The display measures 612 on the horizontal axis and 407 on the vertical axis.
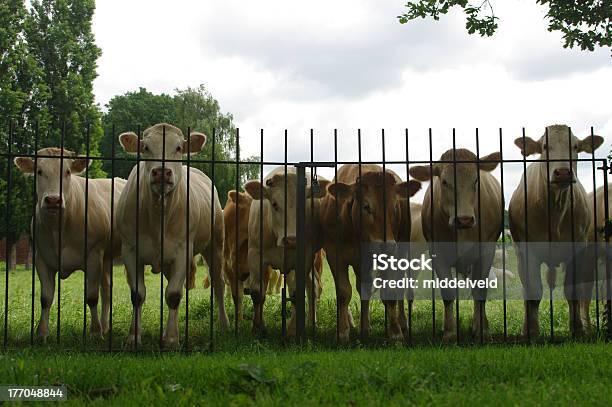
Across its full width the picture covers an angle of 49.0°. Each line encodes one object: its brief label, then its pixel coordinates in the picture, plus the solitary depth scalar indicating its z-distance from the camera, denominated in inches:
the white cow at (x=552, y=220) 336.8
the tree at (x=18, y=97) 1147.3
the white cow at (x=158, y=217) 317.4
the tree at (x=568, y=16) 406.0
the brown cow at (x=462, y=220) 333.4
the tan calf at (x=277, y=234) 348.5
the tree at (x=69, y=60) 1368.1
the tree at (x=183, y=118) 1428.4
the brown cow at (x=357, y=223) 331.6
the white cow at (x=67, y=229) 330.3
